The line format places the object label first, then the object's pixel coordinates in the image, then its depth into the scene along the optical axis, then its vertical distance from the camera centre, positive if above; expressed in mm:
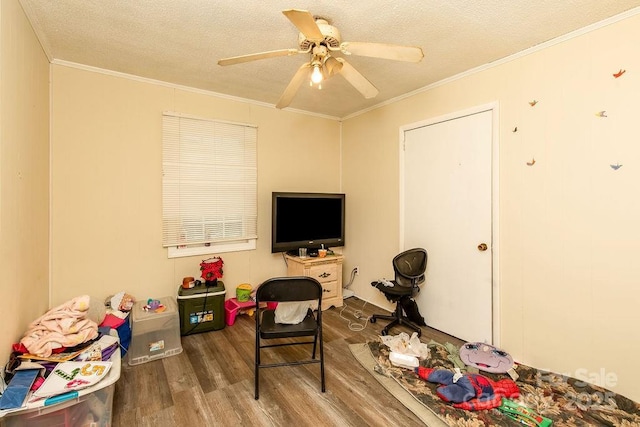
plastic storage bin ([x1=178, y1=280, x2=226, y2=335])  2928 -973
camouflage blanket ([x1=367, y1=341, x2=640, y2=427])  1813 -1276
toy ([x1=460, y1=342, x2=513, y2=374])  2344 -1224
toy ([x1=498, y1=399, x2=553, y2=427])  1788 -1281
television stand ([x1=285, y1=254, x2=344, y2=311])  3545 -723
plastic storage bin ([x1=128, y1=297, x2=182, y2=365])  2500 -1082
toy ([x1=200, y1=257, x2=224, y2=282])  3090 -597
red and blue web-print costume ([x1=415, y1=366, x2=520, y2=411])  1945 -1240
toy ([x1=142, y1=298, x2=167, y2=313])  2704 -878
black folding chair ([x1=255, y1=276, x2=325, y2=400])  2049 -599
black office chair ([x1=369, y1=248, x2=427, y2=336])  3025 -761
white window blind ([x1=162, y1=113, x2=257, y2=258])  3146 +320
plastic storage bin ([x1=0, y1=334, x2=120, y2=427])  1440 -1058
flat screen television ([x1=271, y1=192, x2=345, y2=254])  3564 -93
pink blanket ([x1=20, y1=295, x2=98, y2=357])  1770 -760
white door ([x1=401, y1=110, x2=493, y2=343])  2703 -40
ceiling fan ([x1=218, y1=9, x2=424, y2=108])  1685 +983
